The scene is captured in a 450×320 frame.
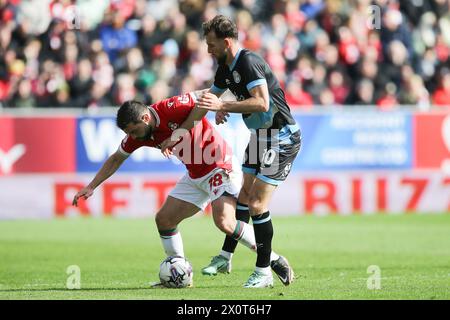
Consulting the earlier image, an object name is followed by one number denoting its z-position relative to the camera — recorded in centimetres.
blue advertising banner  2012
